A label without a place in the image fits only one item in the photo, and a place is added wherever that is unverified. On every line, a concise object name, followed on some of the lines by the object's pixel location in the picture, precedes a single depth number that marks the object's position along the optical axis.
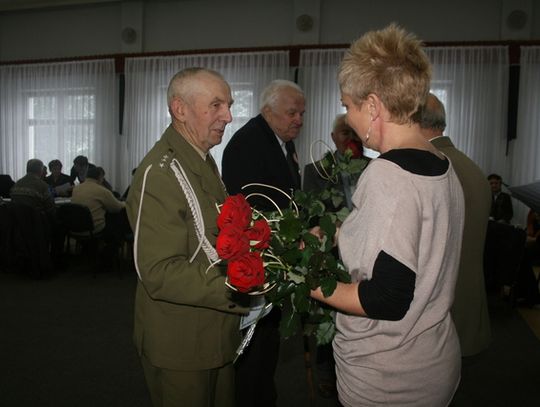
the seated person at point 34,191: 5.45
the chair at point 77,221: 5.57
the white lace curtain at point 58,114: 9.18
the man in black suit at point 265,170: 2.17
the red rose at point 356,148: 1.85
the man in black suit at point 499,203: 6.27
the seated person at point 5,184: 8.63
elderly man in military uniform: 1.33
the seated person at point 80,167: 8.12
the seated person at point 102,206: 5.68
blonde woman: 0.98
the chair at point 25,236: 5.33
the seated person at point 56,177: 8.11
